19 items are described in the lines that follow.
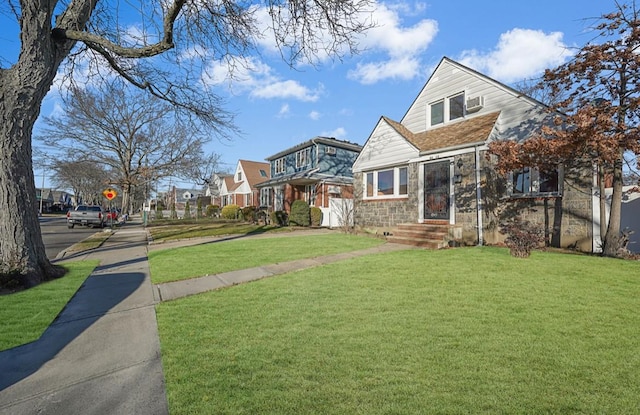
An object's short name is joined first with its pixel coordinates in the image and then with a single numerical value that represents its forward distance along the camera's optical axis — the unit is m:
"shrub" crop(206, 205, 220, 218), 35.56
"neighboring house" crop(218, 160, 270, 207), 36.34
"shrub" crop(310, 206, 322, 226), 18.41
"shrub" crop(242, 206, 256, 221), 24.36
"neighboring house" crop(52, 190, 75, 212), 57.45
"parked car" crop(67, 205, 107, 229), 20.67
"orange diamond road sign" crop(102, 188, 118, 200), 18.97
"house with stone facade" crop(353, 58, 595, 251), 8.14
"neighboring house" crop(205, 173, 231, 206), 51.00
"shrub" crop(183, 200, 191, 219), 35.18
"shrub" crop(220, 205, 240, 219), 29.05
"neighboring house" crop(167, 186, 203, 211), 68.94
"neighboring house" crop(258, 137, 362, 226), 19.45
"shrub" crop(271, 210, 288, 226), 20.06
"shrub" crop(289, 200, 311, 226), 18.28
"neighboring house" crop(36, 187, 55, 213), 54.51
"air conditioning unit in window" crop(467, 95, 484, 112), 10.82
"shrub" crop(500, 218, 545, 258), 6.83
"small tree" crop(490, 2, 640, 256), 6.29
